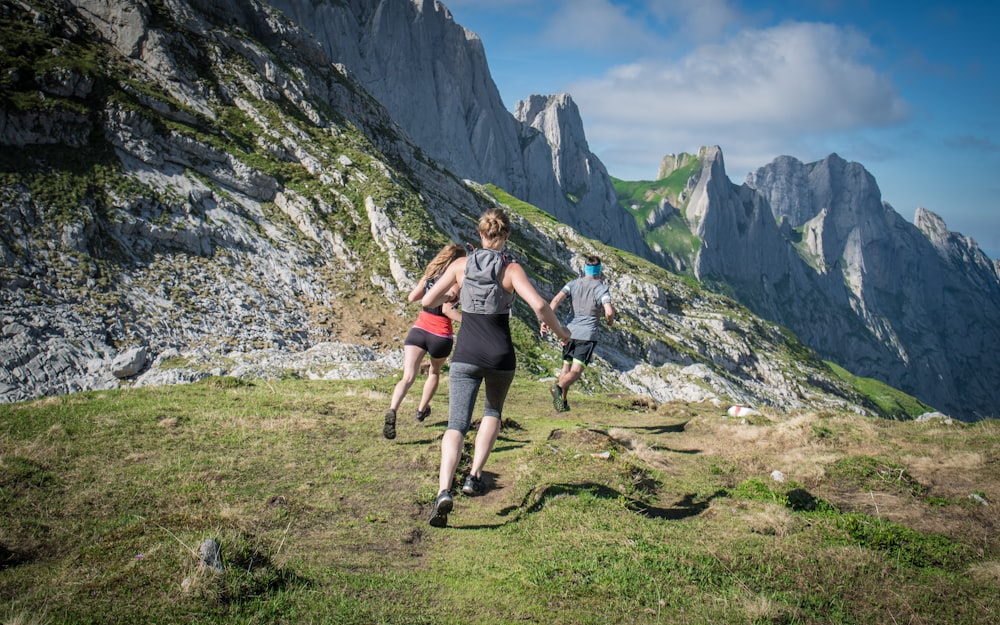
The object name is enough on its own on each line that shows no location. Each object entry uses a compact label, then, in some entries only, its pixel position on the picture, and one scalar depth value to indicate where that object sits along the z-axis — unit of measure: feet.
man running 44.70
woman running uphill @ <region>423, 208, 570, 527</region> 21.56
